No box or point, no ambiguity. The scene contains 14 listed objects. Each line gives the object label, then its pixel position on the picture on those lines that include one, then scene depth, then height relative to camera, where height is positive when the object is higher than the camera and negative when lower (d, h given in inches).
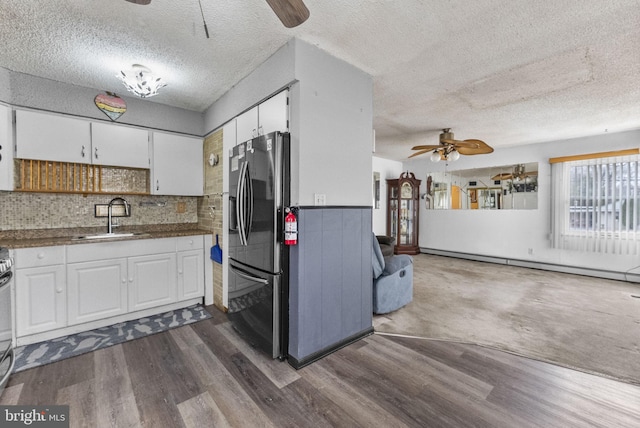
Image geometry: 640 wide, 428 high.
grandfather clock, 276.1 -1.4
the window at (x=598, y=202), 178.1 +5.4
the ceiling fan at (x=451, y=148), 158.6 +38.4
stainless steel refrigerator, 84.6 -10.5
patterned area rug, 87.7 -47.4
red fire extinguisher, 81.7 -5.8
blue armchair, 120.4 -33.2
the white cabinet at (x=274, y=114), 87.4 +33.5
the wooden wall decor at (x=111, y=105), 117.8 +47.6
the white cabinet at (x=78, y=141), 105.0 +30.1
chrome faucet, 126.5 +0.6
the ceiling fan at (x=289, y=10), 47.2 +36.7
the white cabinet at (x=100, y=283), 95.1 -29.1
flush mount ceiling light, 97.1 +47.9
